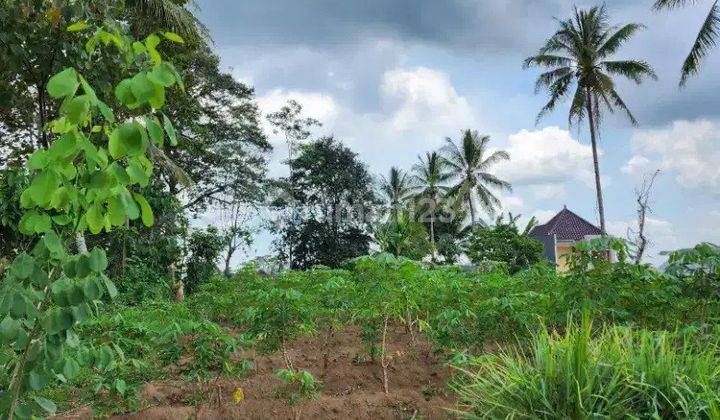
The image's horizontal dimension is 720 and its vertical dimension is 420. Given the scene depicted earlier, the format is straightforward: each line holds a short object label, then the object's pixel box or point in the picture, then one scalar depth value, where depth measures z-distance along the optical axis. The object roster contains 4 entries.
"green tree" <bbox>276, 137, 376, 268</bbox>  24.81
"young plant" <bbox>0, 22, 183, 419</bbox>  1.55
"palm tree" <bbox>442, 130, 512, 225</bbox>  31.86
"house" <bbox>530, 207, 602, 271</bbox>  30.17
